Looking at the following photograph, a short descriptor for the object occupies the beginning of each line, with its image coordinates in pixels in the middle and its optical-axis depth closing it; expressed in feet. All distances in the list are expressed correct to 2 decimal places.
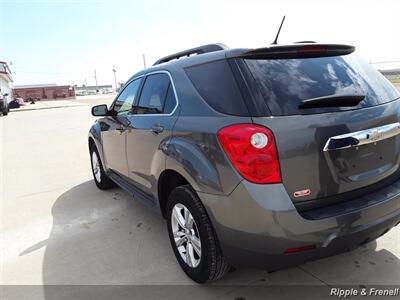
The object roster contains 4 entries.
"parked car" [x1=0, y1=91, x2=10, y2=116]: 79.61
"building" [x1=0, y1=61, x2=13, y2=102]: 152.97
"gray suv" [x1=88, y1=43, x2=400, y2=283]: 6.72
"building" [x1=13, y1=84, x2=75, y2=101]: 270.05
